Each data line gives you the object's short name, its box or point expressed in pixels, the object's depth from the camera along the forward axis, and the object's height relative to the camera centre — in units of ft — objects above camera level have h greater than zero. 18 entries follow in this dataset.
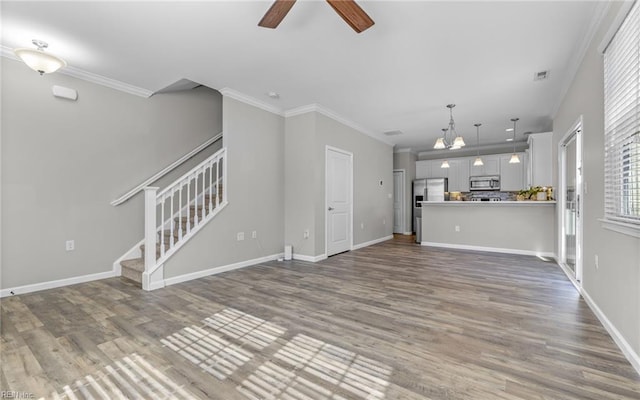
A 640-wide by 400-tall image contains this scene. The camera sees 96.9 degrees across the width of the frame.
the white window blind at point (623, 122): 5.91 +1.74
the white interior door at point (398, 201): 28.50 -0.22
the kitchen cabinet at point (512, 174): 24.90 +2.19
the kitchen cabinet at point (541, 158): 17.72 +2.54
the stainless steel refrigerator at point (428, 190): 27.53 +0.85
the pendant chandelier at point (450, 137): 15.15 +5.05
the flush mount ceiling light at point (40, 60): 8.16 +4.20
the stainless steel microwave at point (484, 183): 25.94 +1.48
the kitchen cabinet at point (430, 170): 28.27 +2.96
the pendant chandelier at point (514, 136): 18.37 +5.04
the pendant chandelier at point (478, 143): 20.33 +5.01
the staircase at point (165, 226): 10.93 -1.17
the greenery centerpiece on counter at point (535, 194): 17.67 +0.29
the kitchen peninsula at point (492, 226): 17.44 -1.83
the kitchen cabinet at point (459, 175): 27.30 +2.33
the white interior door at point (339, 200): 17.16 -0.06
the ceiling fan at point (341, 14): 6.26 +4.35
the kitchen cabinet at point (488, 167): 25.95 +2.94
